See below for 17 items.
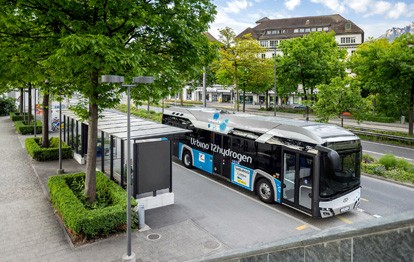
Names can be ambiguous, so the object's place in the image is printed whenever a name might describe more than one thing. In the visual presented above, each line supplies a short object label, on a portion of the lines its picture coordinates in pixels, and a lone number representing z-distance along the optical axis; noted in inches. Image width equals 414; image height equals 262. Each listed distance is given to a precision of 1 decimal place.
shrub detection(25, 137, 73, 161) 763.4
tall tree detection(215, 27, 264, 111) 1439.5
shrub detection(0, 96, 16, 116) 1834.4
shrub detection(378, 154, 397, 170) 713.0
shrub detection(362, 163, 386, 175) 685.1
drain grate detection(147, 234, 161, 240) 405.4
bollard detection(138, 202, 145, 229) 429.4
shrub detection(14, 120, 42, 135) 1150.3
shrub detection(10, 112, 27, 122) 1485.0
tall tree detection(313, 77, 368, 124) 974.4
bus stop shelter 479.2
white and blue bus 430.0
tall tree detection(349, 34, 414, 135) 1011.3
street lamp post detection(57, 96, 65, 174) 623.8
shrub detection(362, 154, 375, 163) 786.8
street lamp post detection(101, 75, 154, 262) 330.3
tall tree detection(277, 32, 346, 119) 1492.4
